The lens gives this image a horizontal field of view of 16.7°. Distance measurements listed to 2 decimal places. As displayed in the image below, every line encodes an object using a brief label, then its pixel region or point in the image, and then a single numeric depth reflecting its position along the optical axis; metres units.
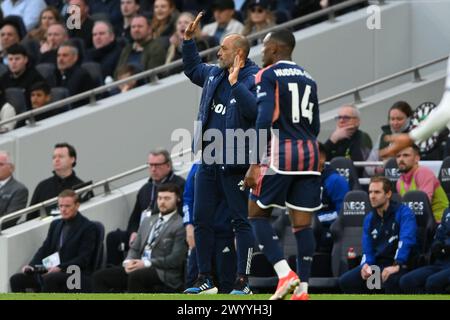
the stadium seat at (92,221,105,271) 17.38
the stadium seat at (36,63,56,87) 21.08
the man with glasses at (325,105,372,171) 18.00
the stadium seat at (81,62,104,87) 20.75
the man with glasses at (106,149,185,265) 17.64
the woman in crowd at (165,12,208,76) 20.11
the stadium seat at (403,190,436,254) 16.02
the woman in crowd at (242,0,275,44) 20.67
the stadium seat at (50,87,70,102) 20.44
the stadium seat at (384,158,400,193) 17.38
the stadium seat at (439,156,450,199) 16.84
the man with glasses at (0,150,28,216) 18.59
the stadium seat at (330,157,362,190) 17.33
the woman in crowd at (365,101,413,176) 17.59
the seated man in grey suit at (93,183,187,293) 16.50
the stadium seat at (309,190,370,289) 16.58
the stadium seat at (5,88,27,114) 20.45
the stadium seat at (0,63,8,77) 21.34
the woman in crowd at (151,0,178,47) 21.08
